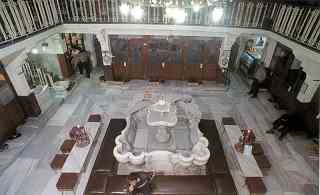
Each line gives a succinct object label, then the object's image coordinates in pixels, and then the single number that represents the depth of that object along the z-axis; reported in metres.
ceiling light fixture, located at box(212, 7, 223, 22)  5.33
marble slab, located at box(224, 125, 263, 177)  5.59
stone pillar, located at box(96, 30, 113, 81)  9.79
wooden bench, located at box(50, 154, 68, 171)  5.91
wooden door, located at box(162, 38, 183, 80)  10.57
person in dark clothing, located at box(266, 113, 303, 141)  7.45
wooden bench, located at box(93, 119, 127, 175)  5.82
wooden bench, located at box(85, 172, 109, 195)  5.16
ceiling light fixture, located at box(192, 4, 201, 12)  5.23
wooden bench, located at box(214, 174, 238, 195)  5.20
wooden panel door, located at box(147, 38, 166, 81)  10.61
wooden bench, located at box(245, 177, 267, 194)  5.22
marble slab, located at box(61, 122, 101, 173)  5.70
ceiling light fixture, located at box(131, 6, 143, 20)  5.31
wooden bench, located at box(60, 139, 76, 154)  6.34
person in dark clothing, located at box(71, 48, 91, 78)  11.62
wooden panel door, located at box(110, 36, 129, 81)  10.55
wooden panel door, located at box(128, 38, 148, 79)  10.61
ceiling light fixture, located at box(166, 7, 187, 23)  5.26
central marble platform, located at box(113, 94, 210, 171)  5.87
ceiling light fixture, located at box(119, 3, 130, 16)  5.54
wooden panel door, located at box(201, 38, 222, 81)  10.48
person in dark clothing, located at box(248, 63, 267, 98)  9.88
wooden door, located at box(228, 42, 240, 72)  12.34
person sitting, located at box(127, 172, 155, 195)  5.02
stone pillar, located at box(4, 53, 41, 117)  7.18
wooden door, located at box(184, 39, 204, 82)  10.54
